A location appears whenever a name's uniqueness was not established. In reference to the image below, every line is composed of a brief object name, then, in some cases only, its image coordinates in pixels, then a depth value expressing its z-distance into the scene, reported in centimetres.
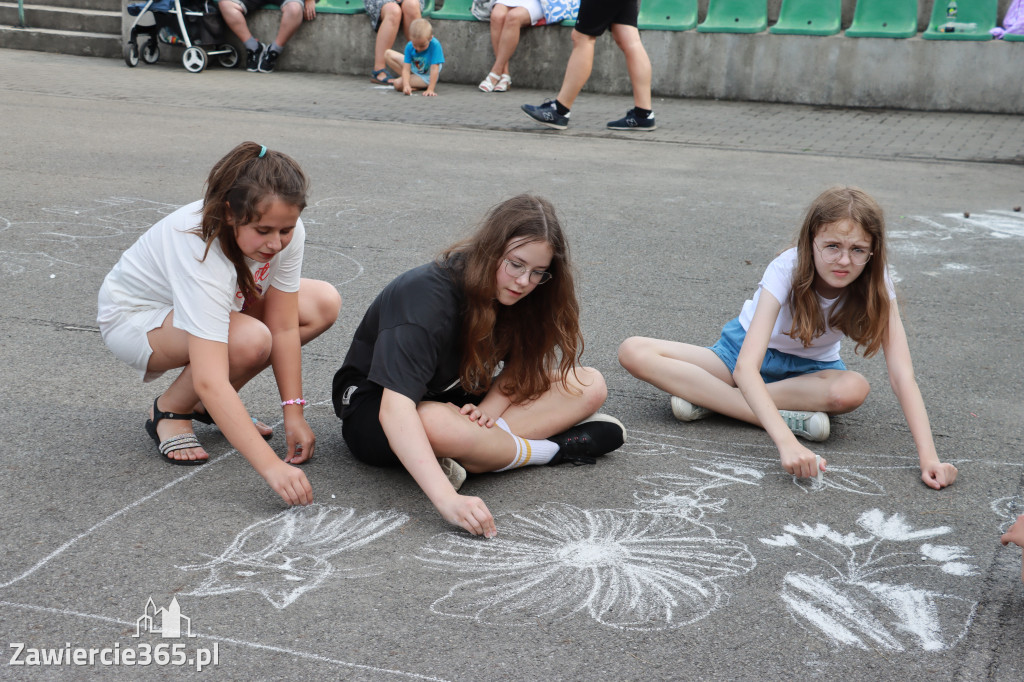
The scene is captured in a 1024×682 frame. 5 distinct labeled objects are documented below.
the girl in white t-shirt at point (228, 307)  247
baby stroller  1023
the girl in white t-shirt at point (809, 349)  287
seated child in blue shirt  966
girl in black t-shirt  250
